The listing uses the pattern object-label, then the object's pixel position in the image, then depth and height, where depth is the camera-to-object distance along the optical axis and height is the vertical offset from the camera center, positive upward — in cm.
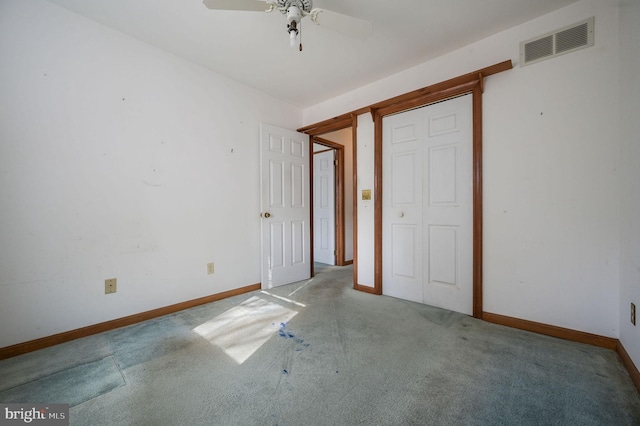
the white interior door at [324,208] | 474 +8
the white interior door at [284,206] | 328 +9
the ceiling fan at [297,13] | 151 +129
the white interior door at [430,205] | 245 +8
